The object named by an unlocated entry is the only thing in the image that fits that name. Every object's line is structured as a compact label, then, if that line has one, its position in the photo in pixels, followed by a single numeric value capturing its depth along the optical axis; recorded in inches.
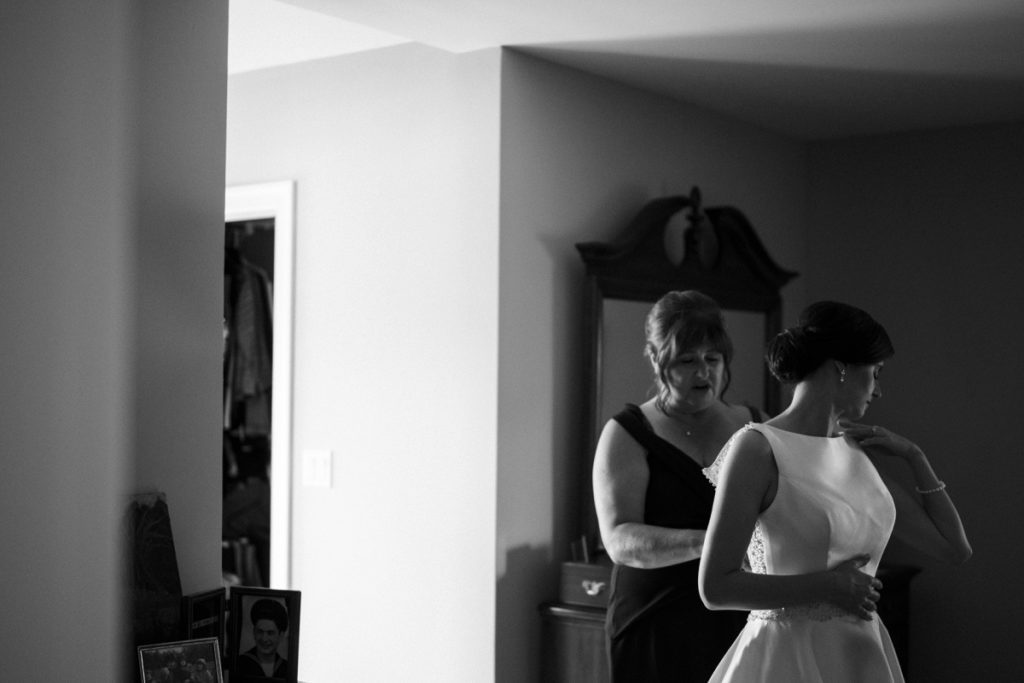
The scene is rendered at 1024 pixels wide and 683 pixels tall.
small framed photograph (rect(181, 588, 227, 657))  97.1
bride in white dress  76.7
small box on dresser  138.7
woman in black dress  106.8
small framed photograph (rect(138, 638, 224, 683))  91.4
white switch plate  152.9
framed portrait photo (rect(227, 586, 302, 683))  97.8
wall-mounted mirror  147.9
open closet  188.5
